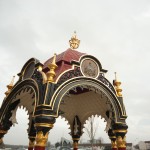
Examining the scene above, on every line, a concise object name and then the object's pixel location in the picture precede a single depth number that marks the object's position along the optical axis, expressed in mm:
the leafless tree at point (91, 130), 23147
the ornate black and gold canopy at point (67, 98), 7980
